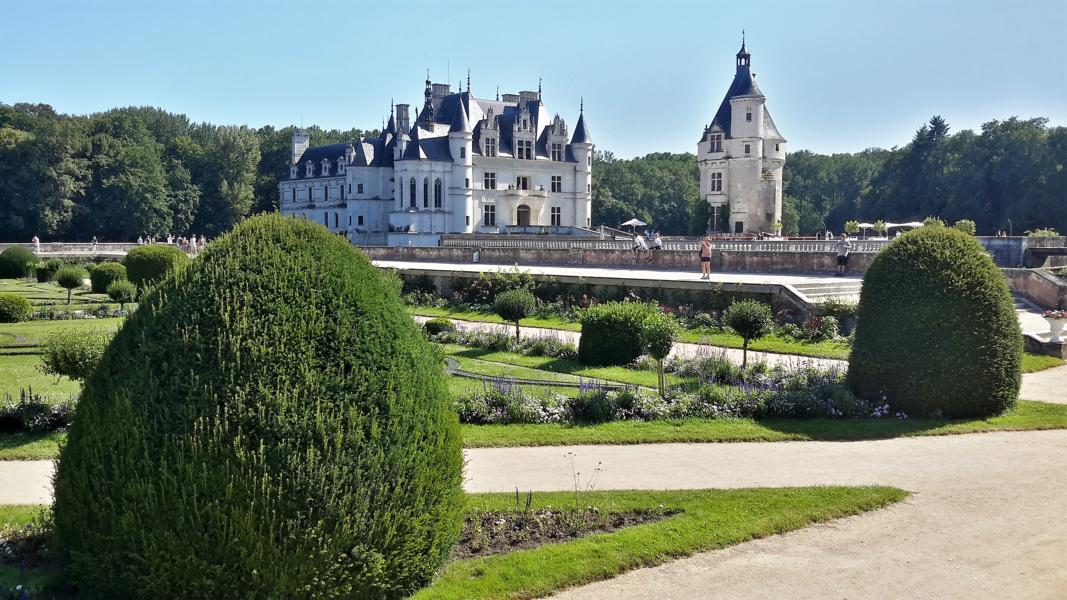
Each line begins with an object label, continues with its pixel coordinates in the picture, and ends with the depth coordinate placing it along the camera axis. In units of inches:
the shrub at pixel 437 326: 740.6
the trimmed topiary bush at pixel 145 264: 1112.2
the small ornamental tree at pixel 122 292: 970.1
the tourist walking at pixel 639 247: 1295.5
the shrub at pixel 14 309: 856.9
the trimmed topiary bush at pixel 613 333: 596.7
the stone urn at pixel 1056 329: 679.1
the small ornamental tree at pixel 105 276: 1168.2
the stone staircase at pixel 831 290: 861.2
